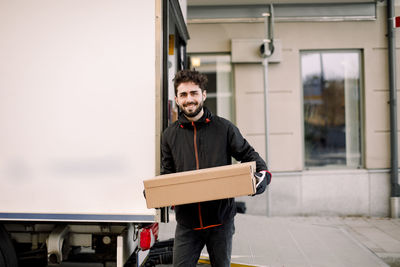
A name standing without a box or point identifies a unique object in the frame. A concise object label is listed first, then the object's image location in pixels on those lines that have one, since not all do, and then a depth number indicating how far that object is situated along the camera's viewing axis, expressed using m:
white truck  2.45
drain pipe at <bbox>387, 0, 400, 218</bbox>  6.00
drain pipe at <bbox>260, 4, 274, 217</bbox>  5.87
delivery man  2.16
